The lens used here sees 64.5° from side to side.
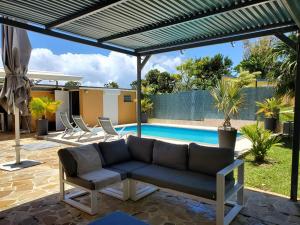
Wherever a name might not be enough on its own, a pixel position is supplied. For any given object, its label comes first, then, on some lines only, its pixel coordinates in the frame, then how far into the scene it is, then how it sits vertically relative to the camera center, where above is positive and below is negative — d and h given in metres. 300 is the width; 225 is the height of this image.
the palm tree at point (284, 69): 8.85 +1.25
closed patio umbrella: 6.15 +0.88
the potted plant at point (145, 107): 17.03 -0.35
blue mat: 2.56 -1.30
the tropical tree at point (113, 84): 32.22 +2.47
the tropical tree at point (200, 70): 22.58 +3.12
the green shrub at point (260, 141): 6.75 -1.12
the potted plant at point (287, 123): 10.15 -0.92
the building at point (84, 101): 12.97 +0.06
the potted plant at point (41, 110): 11.04 -0.37
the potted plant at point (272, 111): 11.12 -0.43
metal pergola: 3.63 +1.48
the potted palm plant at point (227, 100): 7.39 +0.09
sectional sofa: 3.52 -1.21
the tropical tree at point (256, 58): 22.52 +4.35
